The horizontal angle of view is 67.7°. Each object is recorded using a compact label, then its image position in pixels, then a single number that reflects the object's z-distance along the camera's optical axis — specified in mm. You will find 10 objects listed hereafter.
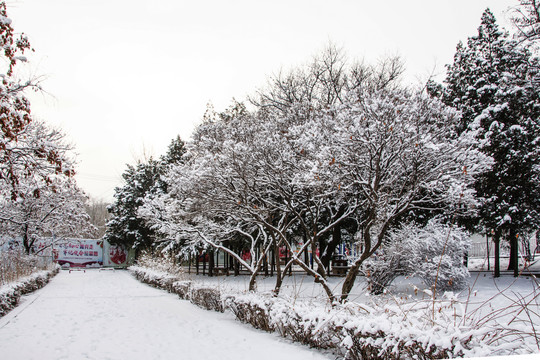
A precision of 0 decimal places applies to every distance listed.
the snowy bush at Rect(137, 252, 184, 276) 16825
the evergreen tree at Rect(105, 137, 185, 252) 31744
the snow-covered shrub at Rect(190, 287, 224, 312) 10305
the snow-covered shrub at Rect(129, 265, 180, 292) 15366
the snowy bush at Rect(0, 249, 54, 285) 11861
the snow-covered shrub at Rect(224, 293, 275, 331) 7492
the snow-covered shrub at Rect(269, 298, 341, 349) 5566
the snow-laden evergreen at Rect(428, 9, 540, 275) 15969
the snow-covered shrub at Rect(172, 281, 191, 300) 12930
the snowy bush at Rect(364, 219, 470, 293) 12219
